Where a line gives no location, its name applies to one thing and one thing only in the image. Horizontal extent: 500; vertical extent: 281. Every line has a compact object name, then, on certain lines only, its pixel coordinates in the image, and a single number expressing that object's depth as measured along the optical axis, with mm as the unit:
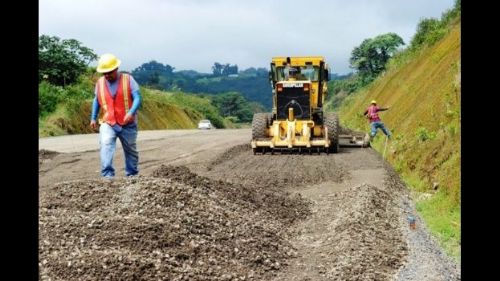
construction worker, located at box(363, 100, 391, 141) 23031
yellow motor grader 20312
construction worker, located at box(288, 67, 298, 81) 21688
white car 58919
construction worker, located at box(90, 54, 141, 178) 10305
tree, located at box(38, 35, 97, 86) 44212
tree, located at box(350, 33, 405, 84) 68125
